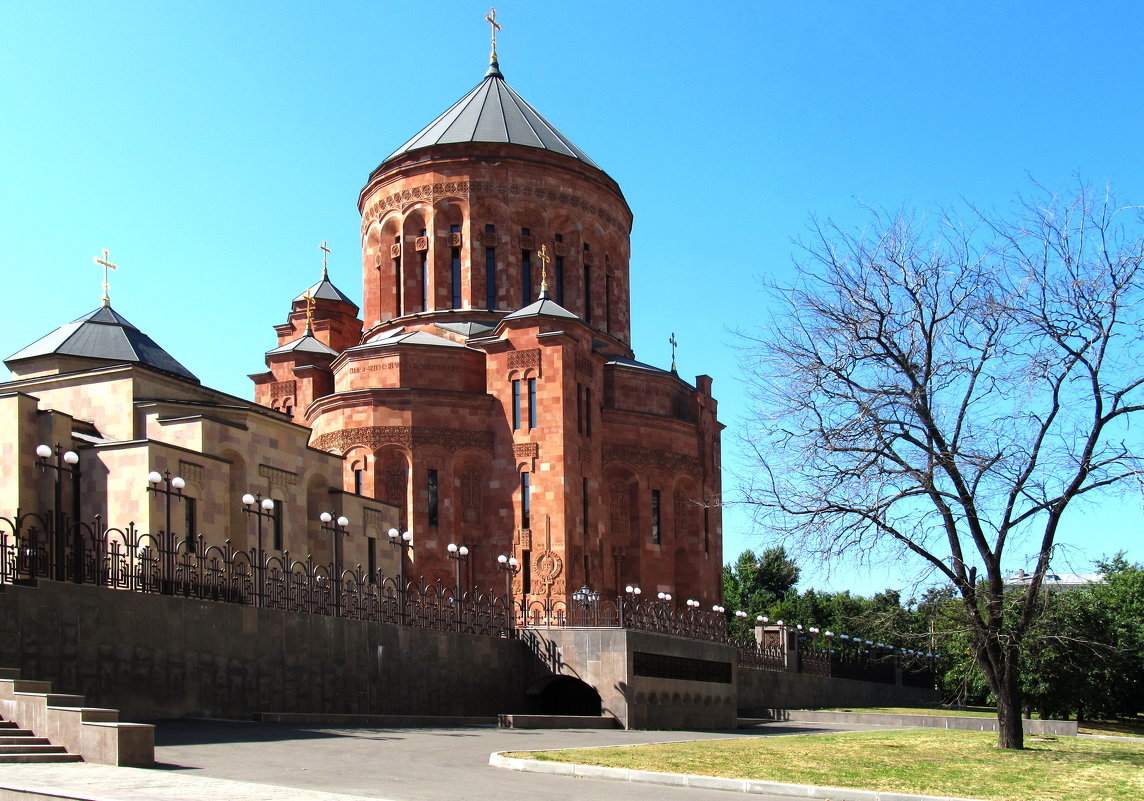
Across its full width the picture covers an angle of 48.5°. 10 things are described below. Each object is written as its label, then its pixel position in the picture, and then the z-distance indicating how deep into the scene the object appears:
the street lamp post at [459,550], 29.55
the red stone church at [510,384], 37.84
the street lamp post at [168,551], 21.06
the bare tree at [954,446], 19.38
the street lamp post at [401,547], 26.20
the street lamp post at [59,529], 19.27
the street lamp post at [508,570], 30.25
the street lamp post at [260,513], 22.73
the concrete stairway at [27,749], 13.43
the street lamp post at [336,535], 24.69
